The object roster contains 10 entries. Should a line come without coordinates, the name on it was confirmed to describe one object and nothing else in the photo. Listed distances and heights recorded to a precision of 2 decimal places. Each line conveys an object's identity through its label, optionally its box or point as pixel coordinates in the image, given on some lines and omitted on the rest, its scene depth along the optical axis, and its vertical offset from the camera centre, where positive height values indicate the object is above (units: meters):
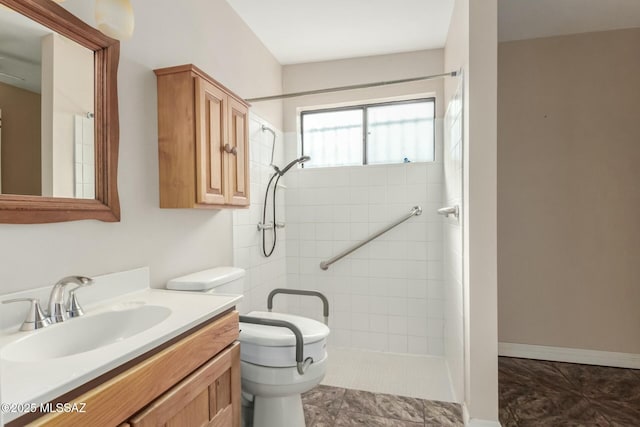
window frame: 2.79 +0.96
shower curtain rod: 2.01 +0.81
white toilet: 1.45 -0.68
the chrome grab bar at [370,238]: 2.60 -0.20
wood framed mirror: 1.00 +0.35
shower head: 2.45 +0.38
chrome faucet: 0.96 -0.24
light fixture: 0.97 +0.61
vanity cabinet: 0.69 -0.45
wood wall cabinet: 1.43 +0.35
